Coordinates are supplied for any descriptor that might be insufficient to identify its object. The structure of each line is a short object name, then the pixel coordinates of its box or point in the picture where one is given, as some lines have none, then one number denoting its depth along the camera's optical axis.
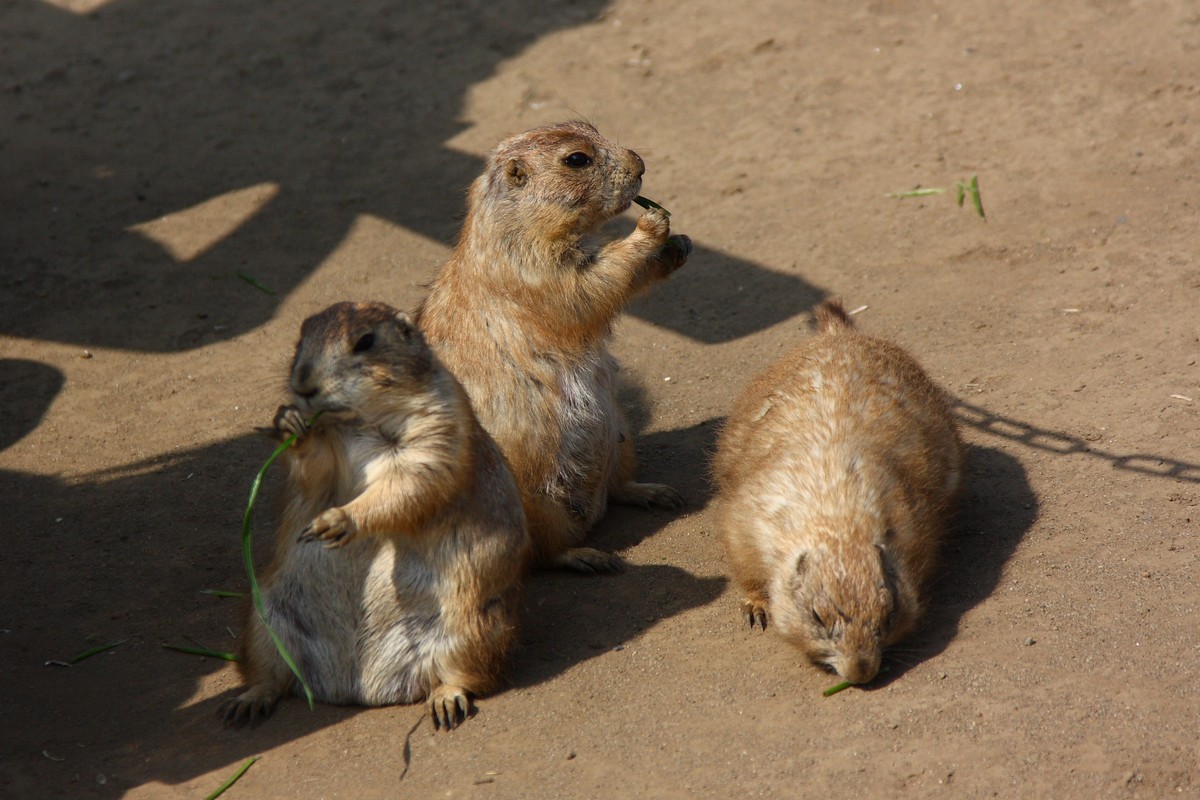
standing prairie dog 12.34
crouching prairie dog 9.88
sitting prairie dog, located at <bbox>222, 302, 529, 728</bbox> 9.62
